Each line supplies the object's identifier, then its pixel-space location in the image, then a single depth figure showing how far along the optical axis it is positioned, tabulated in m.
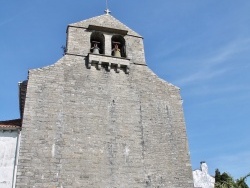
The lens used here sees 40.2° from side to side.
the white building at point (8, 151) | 10.84
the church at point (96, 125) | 11.59
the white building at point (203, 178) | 27.16
